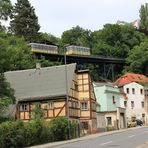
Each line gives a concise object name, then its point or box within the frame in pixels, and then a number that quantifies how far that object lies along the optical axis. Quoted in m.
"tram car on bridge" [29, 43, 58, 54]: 102.12
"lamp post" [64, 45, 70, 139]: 55.17
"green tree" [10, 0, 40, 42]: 109.00
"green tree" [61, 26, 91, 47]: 142.00
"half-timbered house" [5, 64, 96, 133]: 57.06
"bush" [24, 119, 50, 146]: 39.19
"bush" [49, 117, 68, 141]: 44.94
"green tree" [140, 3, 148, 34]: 161.09
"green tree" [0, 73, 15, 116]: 42.48
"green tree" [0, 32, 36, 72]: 43.73
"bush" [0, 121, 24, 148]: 35.75
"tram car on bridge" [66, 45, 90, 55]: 115.19
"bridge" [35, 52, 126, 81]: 110.62
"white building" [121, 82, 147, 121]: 92.54
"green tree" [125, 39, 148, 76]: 120.40
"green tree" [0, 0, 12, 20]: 39.78
